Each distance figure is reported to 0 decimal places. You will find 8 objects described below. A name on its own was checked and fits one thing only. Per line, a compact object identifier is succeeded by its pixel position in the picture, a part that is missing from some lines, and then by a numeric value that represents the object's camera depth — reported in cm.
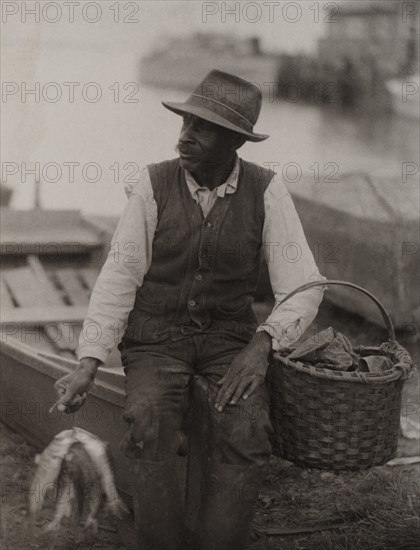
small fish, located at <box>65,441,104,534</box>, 301
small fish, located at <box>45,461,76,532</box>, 300
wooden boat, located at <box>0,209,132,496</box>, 389
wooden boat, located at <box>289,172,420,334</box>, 547
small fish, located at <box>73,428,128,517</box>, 300
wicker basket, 292
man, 295
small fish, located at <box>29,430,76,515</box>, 297
